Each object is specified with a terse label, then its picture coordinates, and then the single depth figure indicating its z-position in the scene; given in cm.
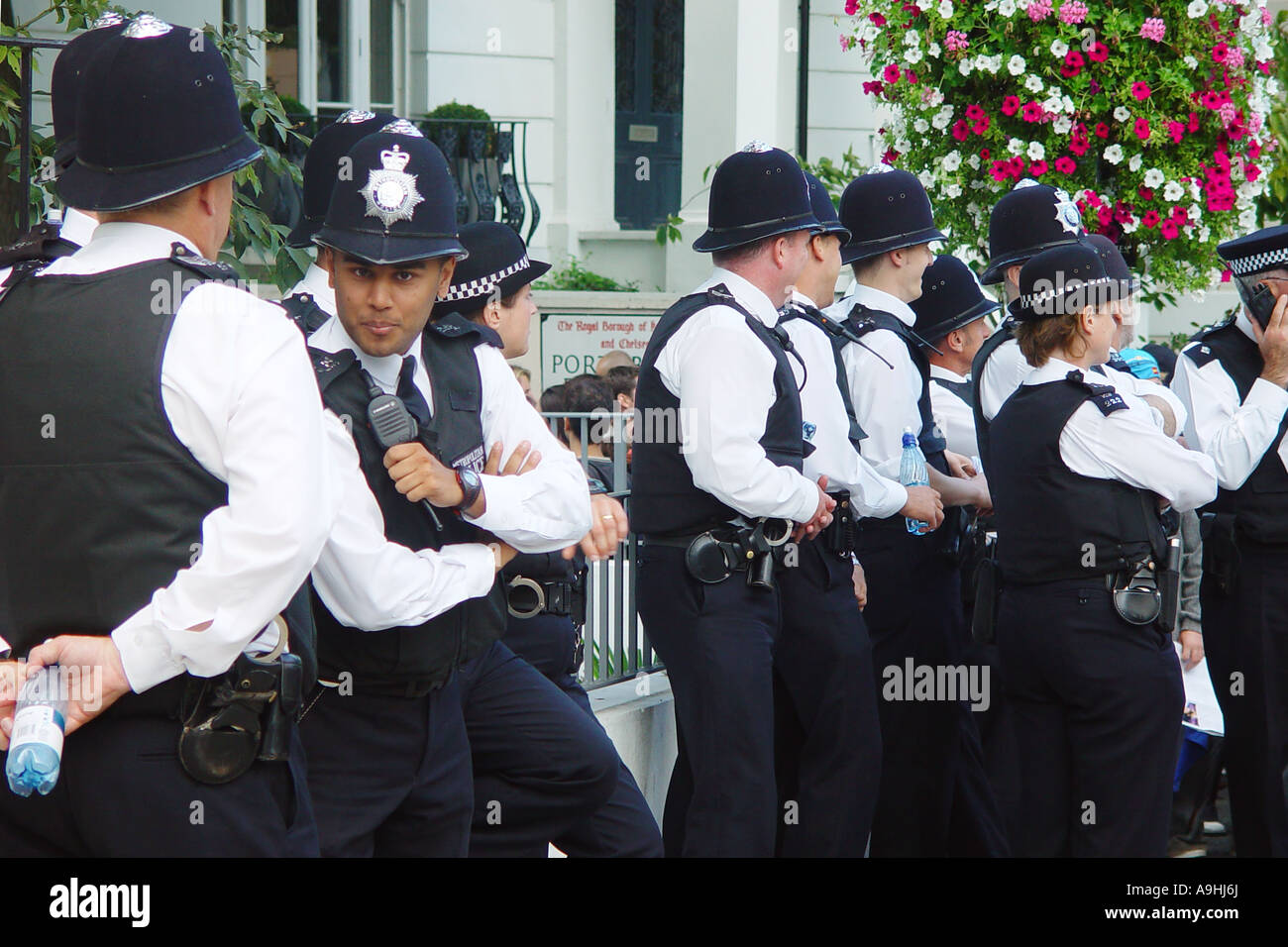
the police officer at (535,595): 778
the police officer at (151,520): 468
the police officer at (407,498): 611
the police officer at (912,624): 1005
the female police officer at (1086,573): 835
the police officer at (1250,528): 939
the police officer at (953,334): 1114
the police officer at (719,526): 826
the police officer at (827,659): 887
